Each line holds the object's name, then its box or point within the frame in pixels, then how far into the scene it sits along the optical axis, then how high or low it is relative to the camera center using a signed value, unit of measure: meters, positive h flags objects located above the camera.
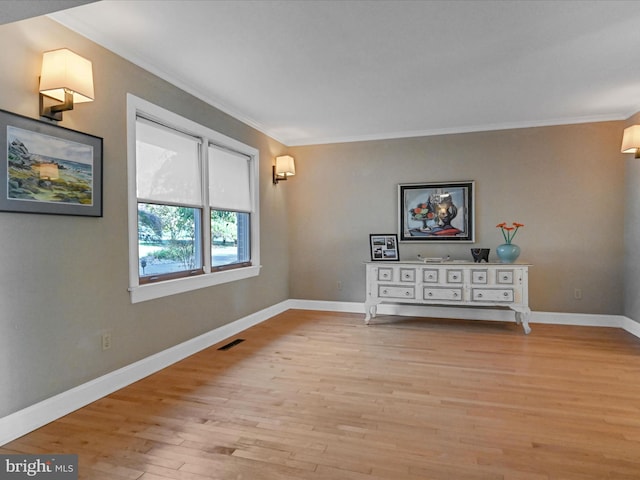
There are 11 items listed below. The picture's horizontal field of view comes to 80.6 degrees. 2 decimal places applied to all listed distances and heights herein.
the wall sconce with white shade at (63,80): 2.22 +0.92
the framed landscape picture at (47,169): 2.09 +0.41
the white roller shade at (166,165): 3.12 +0.62
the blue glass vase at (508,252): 4.45 -0.23
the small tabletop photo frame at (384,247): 5.05 -0.18
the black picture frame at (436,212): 4.96 +0.29
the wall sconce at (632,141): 3.69 +0.91
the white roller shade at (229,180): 4.04 +0.62
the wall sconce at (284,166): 5.19 +0.94
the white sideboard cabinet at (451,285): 4.36 -0.62
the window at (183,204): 3.08 +0.30
